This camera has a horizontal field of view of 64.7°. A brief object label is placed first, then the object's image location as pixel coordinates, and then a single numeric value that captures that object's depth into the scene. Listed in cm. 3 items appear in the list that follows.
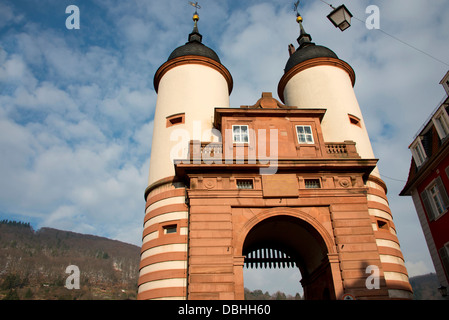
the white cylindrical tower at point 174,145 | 1742
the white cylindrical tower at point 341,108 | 1841
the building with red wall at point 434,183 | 2389
